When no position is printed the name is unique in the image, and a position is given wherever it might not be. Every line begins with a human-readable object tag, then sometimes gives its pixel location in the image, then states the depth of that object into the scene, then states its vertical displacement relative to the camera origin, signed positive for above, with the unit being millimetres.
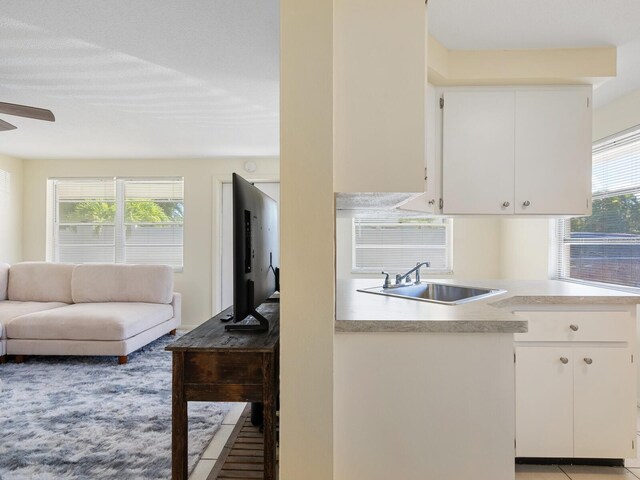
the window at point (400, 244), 4723 -58
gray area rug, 2000 -1206
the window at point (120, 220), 5172 +246
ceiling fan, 2439 +831
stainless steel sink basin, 2201 -327
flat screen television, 1524 -63
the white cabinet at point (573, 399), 1975 -830
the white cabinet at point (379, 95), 1404 +540
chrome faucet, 2410 -273
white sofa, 3602 -748
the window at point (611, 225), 2711 +121
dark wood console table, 1452 -546
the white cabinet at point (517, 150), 2342 +563
